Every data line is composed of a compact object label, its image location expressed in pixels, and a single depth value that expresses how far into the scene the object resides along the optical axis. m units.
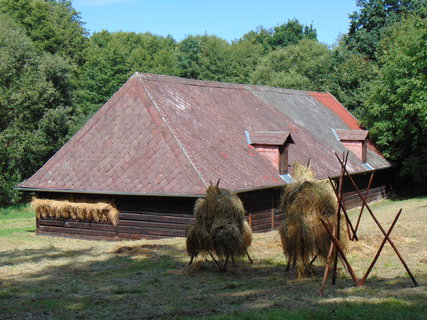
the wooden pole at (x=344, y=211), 10.71
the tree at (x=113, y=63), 50.44
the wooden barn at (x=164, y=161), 21.05
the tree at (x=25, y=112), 37.56
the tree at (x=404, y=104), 31.45
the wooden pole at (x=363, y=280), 10.48
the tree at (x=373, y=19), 43.94
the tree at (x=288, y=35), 74.44
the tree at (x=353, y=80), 40.88
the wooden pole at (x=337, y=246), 10.53
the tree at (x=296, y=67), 54.69
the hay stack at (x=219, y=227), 12.86
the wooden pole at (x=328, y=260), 10.16
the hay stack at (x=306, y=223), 11.56
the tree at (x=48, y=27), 57.00
